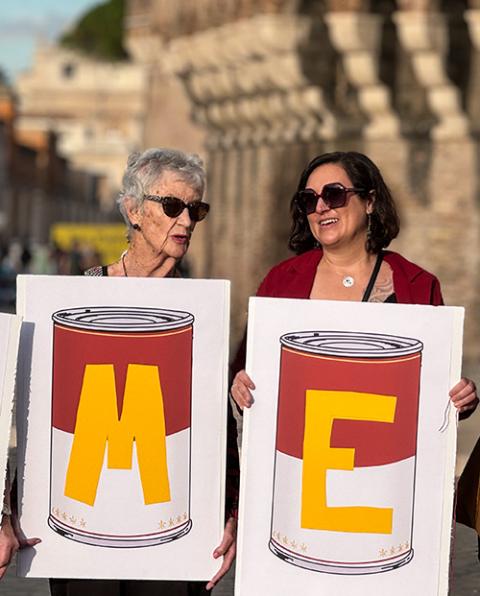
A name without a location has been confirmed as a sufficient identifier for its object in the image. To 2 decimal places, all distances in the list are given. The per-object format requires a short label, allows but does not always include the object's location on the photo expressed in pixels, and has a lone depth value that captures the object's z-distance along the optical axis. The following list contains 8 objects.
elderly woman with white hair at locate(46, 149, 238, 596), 6.94
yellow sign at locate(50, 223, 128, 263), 63.85
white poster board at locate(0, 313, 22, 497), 6.83
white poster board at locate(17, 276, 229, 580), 6.87
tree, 165.63
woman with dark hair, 6.91
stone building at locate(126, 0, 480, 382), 33.95
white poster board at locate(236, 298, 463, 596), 6.71
